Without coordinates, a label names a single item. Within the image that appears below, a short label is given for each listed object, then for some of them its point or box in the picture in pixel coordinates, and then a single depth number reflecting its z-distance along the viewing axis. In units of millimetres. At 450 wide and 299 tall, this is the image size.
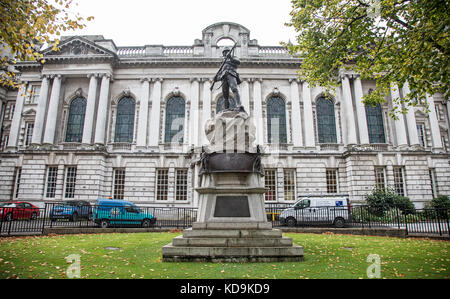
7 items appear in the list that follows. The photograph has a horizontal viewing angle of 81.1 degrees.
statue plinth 6477
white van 16125
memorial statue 9141
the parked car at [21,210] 13902
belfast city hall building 25828
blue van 15477
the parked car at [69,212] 16281
